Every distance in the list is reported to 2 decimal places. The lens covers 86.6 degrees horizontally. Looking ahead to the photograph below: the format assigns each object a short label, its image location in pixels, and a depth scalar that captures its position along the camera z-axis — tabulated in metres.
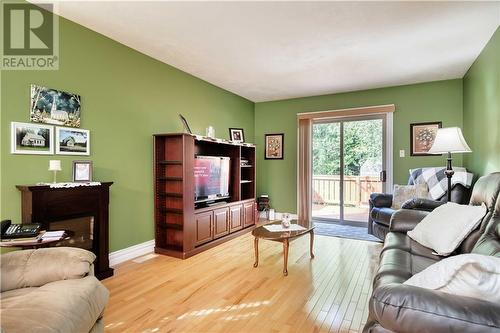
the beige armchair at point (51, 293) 1.11
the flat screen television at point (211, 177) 3.62
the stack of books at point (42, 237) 1.86
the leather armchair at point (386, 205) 2.98
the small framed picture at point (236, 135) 4.99
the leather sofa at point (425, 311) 0.80
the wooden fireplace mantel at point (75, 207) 2.18
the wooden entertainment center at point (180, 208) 3.27
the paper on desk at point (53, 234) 1.97
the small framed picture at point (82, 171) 2.58
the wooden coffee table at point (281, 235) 2.67
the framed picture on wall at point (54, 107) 2.35
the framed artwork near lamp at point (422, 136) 4.33
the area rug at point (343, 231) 4.19
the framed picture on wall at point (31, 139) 2.22
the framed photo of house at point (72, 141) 2.51
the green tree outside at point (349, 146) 4.82
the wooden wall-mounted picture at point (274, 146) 5.62
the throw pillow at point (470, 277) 0.89
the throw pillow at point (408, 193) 3.63
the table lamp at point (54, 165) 2.25
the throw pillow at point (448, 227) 1.83
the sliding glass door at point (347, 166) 4.82
